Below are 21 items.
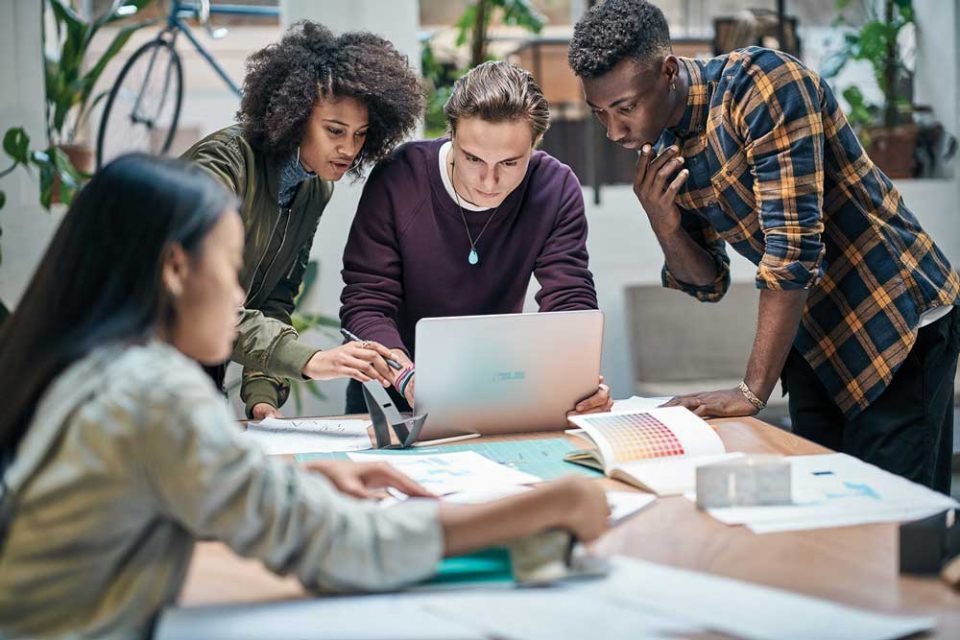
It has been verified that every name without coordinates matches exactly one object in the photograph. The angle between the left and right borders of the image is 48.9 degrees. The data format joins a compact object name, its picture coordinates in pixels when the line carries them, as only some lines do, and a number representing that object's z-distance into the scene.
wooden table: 1.04
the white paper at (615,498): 1.35
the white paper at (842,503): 1.28
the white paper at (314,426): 1.92
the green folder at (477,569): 1.06
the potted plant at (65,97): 3.24
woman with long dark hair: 0.90
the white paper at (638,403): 2.02
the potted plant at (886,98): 4.11
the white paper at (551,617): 0.92
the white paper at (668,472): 1.45
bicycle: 3.76
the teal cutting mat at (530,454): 1.59
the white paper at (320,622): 0.92
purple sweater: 2.22
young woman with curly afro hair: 2.01
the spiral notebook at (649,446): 1.51
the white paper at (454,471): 1.48
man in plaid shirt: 1.82
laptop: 1.75
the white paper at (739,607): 0.94
